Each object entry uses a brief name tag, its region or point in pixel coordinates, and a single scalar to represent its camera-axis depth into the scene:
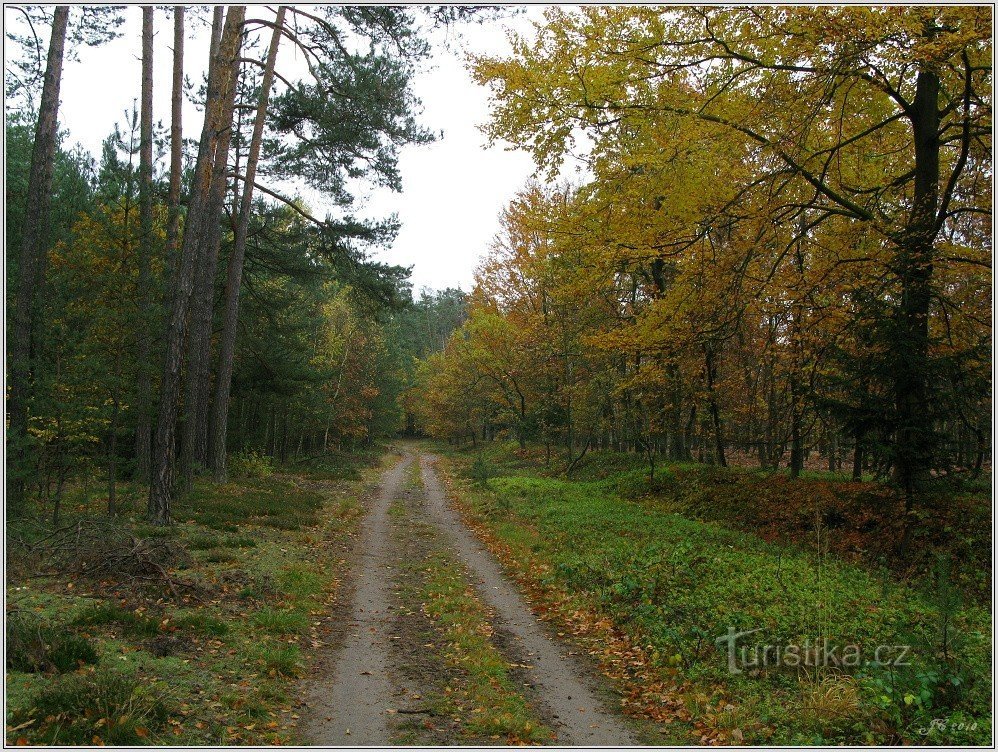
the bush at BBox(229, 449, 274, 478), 20.20
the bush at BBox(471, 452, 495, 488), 21.56
